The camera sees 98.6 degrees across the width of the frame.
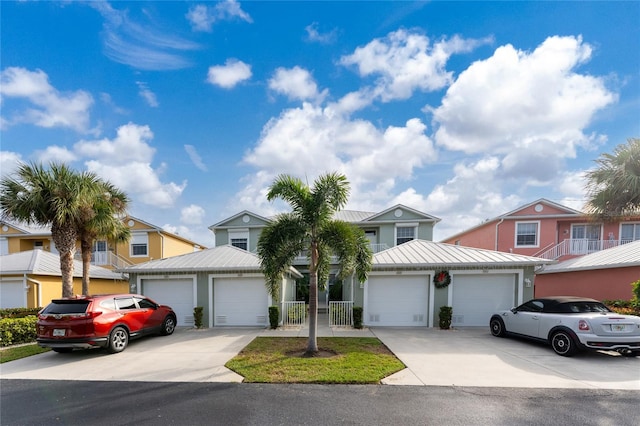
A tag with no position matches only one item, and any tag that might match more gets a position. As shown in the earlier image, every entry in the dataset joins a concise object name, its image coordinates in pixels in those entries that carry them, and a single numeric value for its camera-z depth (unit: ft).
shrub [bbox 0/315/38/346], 28.25
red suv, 23.21
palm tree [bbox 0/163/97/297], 29.99
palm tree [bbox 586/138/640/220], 30.78
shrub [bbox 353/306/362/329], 34.81
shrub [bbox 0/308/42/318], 35.86
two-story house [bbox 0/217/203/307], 40.81
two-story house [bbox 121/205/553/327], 35.65
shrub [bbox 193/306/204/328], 35.94
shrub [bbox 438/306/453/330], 34.55
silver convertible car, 21.93
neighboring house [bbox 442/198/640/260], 56.49
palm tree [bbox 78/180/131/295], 33.71
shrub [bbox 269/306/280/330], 34.58
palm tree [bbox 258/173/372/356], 23.47
